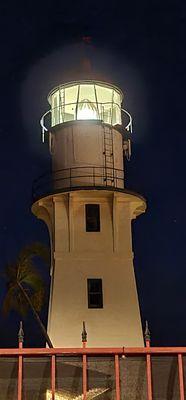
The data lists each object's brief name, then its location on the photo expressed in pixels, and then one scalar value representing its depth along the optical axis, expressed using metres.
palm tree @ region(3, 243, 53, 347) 30.16
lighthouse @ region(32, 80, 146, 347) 25.47
